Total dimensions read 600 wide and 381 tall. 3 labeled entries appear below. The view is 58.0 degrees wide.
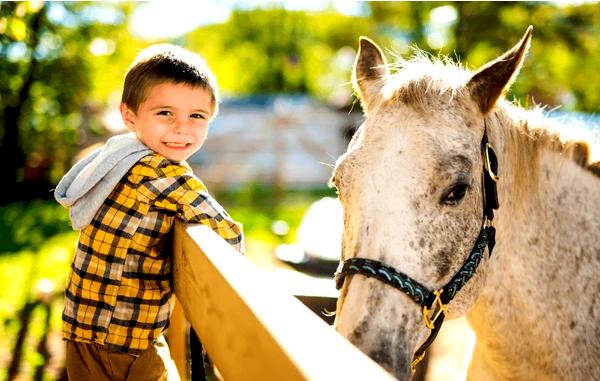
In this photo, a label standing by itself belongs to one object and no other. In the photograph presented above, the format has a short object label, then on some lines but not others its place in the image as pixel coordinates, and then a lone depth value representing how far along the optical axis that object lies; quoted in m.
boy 1.98
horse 1.86
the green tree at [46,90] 10.34
